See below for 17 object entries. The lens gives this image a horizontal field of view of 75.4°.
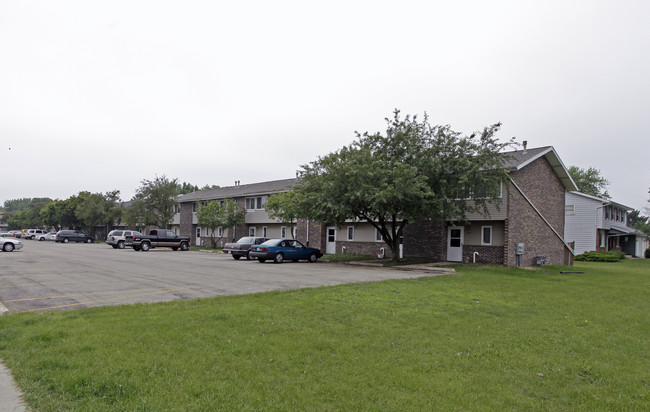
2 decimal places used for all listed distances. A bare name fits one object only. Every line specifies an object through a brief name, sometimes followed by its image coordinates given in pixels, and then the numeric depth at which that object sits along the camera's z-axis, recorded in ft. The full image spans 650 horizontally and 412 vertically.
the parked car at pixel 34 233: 219.57
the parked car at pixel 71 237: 175.61
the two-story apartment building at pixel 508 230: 72.54
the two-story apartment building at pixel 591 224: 124.57
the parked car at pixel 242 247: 87.56
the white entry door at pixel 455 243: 79.30
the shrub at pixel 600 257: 107.04
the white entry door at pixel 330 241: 105.09
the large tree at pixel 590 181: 231.44
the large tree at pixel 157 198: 143.95
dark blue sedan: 77.46
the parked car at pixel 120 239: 127.24
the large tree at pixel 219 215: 123.44
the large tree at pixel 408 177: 65.05
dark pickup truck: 114.11
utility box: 71.05
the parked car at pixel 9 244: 95.95
